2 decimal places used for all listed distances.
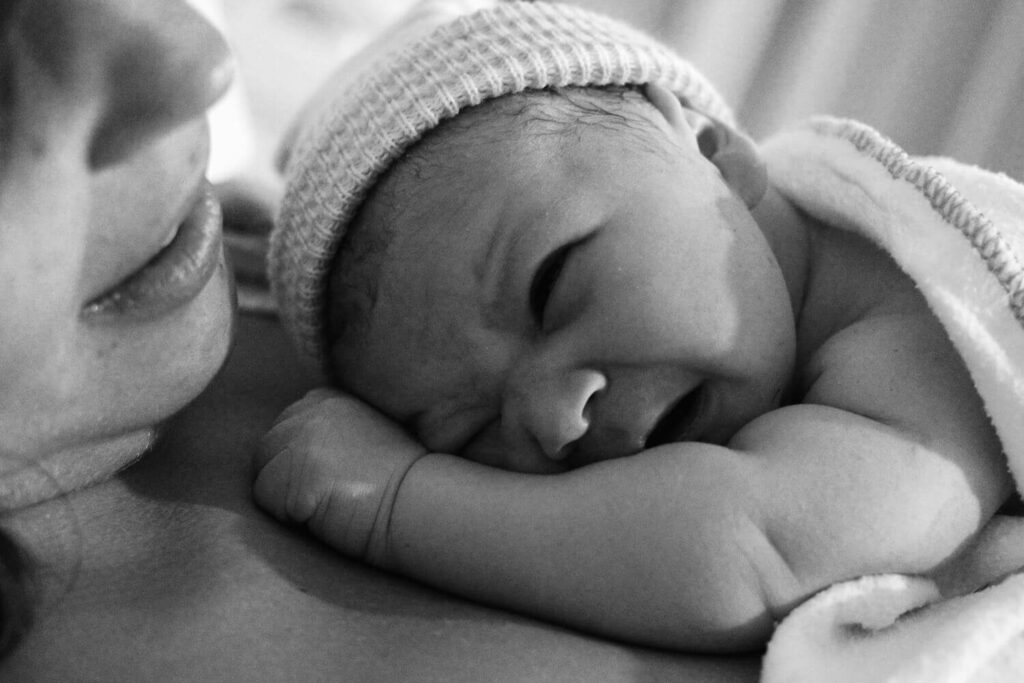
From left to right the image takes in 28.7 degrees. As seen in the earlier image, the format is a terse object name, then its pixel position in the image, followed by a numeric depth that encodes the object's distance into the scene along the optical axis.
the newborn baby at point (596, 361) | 0.37
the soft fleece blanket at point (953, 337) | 0.35
